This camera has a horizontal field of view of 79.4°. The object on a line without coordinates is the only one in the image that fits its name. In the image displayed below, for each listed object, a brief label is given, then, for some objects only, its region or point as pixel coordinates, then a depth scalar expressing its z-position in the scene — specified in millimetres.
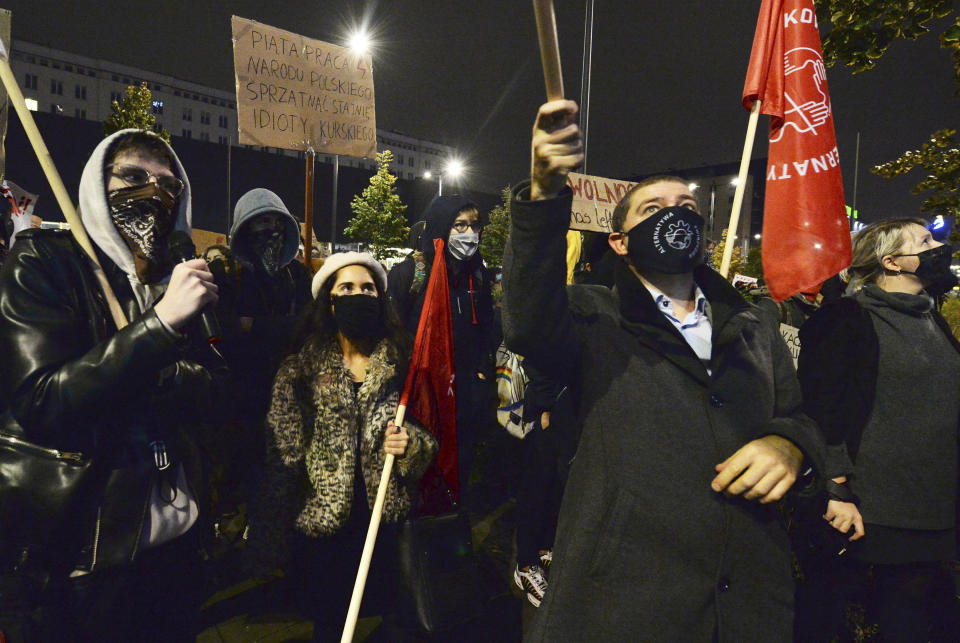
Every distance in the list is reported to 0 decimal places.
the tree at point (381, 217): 37844
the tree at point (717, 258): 36584
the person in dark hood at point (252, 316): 2621
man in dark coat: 1586
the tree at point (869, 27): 3898
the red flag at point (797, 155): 3031
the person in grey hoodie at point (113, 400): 1588
